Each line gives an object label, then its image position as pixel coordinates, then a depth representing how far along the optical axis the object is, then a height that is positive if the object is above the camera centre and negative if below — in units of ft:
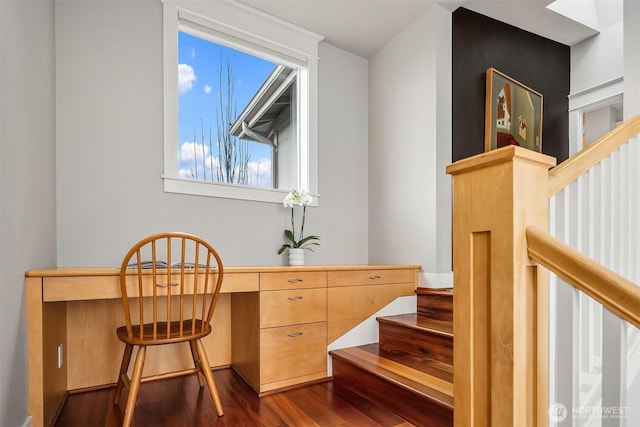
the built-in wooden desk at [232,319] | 5.85 -2.18
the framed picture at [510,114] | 10.86 +3.17
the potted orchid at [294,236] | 9.35 -0.58
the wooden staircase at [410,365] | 5.94 -2.92
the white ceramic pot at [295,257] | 9.38 -1.09
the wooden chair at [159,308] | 5.85 -1.85
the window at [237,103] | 8.87 +3.07
